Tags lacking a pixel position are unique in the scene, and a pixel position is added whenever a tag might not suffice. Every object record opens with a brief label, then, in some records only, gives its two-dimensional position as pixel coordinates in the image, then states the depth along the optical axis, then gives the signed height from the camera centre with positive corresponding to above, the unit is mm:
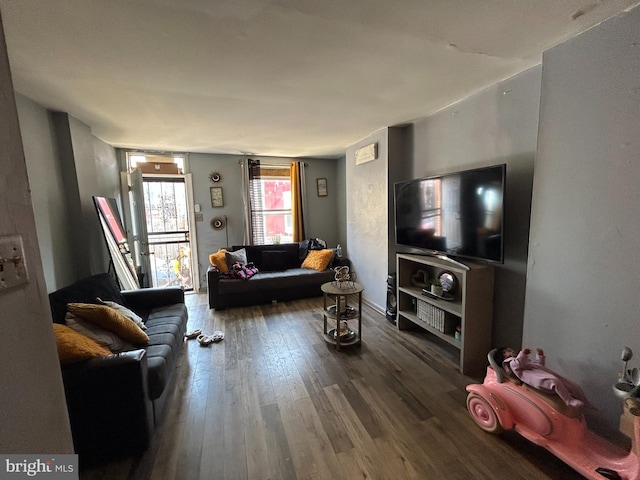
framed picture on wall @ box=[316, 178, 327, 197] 5129 +395
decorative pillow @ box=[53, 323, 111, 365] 1382 -701
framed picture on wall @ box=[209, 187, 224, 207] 4508 +218
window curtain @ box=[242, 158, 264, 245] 4594 +258
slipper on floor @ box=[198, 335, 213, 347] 2684 -1296
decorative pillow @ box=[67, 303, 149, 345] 1728 -692
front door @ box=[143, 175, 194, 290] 4305 -278
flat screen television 1952 -88
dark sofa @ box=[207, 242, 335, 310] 3641 -1006
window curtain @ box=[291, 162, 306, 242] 4879 +137
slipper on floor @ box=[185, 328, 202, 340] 2855 -1306
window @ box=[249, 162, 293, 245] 4754 +90
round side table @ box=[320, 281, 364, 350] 2504 -1039
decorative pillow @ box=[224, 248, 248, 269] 3891 -696
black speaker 3031 -1089
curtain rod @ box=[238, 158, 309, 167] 4566 +786
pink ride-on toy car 1191 -1161
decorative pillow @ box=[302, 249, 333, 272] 4141 -818
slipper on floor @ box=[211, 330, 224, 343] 2746 -1294
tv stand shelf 2113 -901
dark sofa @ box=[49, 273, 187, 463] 1378 -998
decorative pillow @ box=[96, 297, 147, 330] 2029 -755
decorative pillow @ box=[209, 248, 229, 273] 3766 -724
